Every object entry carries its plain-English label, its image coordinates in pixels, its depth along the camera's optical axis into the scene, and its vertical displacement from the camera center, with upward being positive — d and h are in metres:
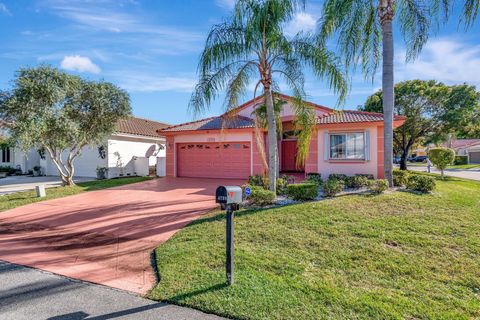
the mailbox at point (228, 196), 4.08 -0.51
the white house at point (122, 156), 20.52 +0.60
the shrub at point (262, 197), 8.25 -1.09
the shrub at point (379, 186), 8.98 -0.87
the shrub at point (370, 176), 13.46 -0.79
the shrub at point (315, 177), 12.34 -0.80
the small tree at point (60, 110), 11.91 +2.64
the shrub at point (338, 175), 13.06 -0.74
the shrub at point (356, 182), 10.28 -0.83
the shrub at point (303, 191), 8.55 -0.96
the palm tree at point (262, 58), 8.34 +3.39
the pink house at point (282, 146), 14.27 +0.91
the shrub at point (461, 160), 47.03 -0.18
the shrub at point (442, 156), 16.64 +0.20
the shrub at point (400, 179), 10.26 -0.73
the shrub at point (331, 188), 8.99 -0.91
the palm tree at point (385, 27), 9.58 +4.89
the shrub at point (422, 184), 9.27 -0.84
